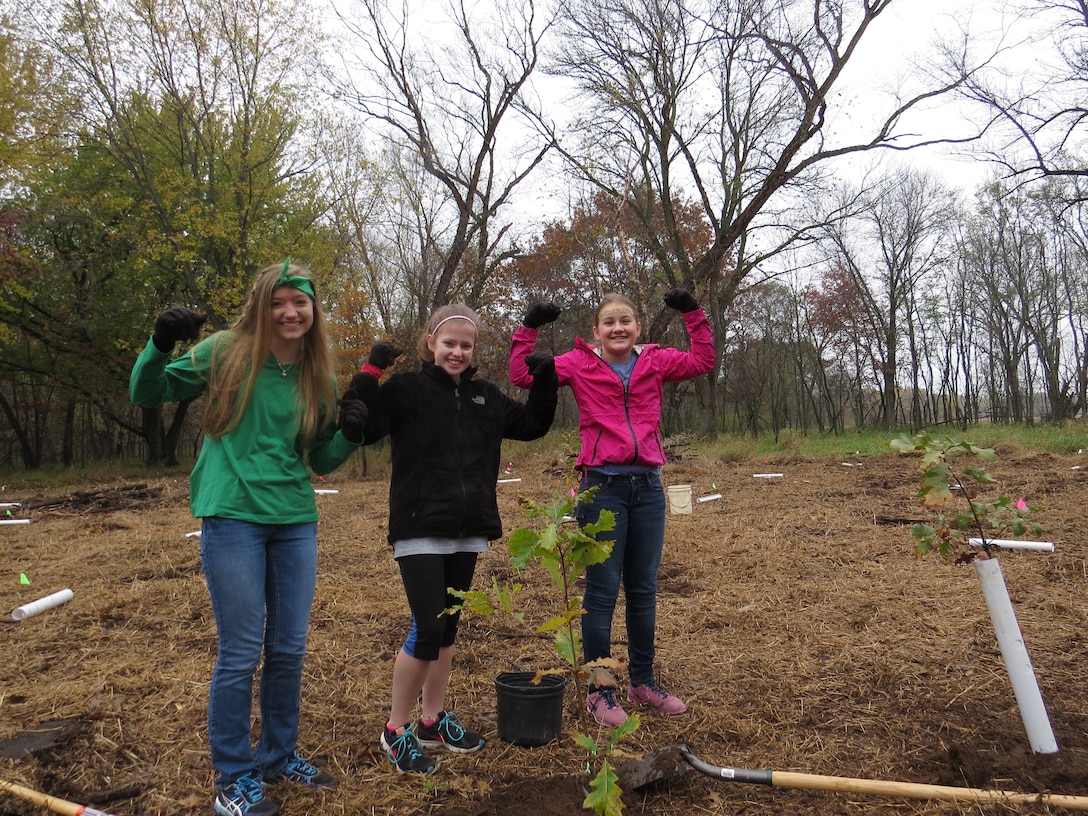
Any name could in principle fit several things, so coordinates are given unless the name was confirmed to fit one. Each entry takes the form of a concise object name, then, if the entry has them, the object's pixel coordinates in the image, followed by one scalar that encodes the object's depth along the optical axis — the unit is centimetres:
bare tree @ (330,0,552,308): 1636
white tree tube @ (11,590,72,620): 458
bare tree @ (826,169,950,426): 3091
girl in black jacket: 246
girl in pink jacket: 290
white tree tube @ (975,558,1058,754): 235
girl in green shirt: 219
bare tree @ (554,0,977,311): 1448
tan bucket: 809
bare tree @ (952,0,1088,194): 1340
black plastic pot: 263
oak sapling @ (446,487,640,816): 239
